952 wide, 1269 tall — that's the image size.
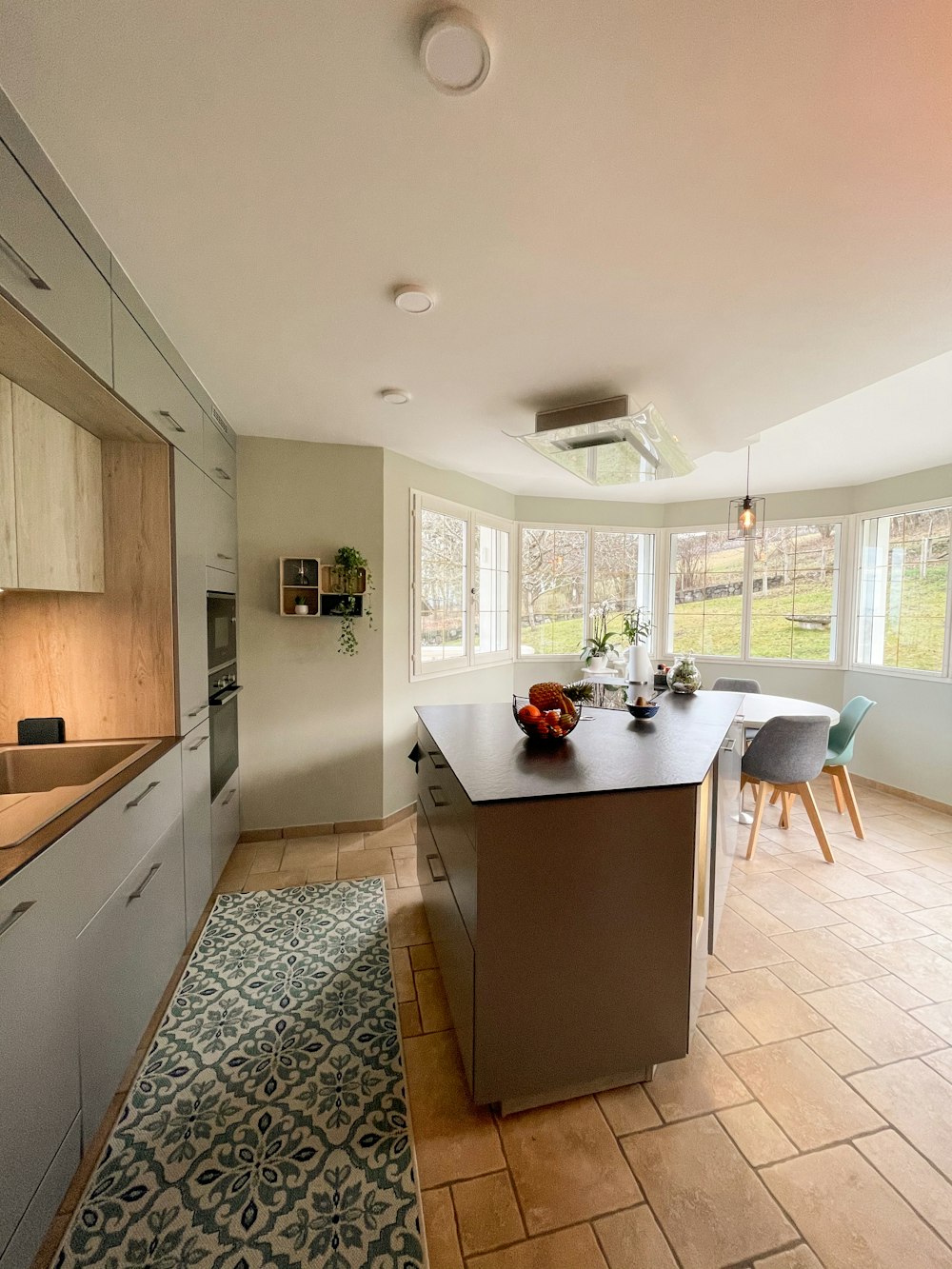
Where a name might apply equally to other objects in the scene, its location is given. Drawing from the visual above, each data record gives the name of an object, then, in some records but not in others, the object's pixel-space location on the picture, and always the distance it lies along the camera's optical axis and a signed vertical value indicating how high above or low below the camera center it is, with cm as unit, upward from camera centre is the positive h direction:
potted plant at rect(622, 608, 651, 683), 468 -30
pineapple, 202 -34
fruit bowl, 190 -42
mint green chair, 333 -87
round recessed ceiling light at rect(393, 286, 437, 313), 166 +101
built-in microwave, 260 -12
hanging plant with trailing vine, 316 +19
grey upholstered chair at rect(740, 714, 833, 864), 292 -83
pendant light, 492 +89
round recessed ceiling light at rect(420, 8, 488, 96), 90 +99
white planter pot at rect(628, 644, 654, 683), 465 -49
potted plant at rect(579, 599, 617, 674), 513 -32
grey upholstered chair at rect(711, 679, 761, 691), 423 -59
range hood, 230 +82
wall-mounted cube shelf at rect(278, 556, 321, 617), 312 +16
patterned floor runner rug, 119 -144
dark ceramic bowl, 236 -45
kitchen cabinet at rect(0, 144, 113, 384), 106 +76
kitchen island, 141 -86
